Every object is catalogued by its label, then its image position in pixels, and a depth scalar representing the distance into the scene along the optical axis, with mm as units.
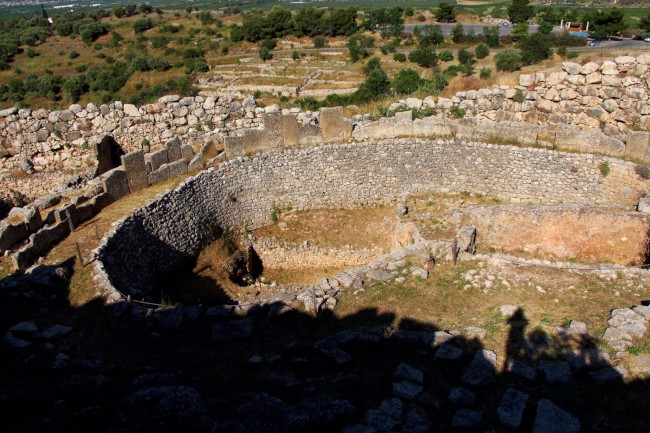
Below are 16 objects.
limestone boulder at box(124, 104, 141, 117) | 16922
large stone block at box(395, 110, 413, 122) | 16703
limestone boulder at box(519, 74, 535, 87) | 17438
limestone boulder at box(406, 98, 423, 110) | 17750
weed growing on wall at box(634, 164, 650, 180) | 13750
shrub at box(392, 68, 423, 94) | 28431
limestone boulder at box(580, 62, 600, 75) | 16547
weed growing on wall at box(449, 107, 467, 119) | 17172
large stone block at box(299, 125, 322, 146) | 16484
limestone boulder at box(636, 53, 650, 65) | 16297
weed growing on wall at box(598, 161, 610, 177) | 14391
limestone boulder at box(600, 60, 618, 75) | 16406
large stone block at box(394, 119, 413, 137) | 16719
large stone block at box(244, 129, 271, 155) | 16031
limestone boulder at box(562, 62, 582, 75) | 16703
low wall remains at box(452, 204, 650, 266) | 12695
